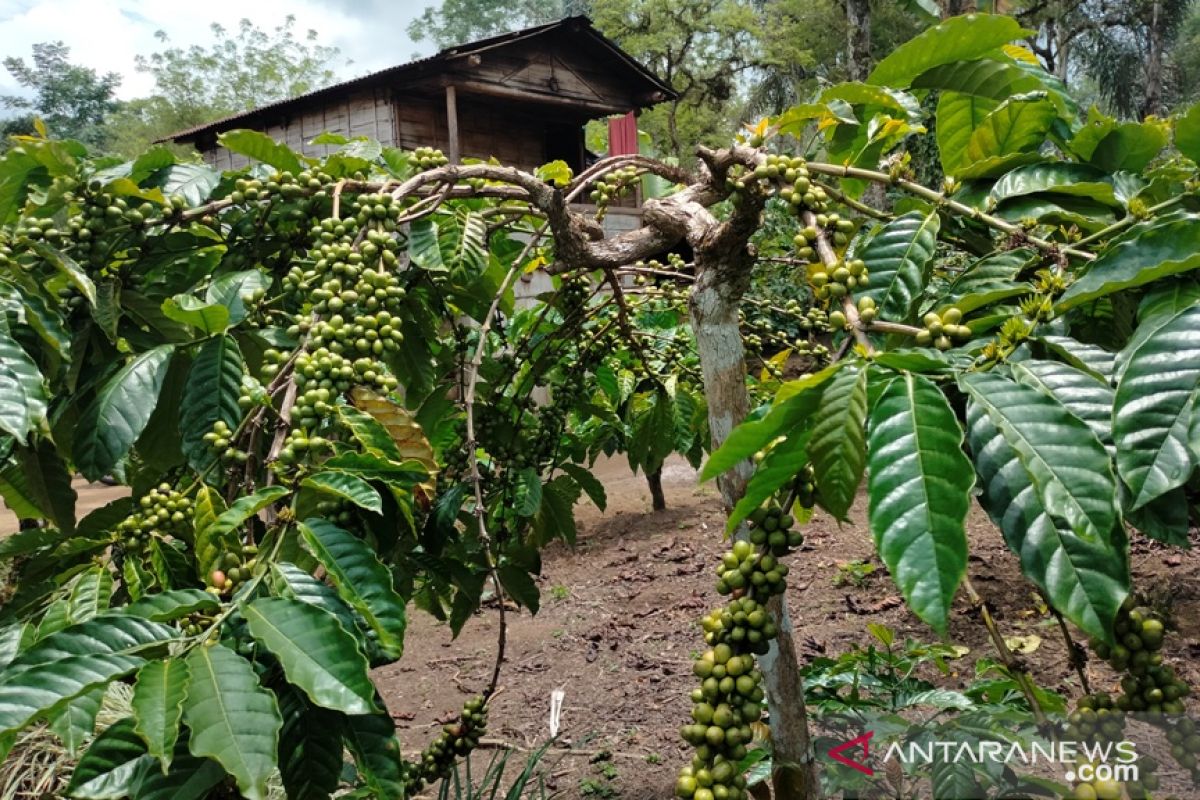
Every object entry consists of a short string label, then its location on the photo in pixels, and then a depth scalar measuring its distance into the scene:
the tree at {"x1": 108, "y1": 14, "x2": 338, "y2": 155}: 27.08
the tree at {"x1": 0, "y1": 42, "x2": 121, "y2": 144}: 33.38
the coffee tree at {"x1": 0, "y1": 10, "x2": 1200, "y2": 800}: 0.67
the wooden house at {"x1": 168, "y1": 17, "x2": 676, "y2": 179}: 9.38
